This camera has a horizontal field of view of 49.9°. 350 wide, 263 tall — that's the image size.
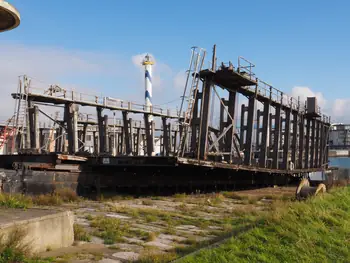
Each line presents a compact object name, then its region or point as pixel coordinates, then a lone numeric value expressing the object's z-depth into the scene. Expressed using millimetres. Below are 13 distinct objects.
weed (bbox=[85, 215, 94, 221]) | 10812
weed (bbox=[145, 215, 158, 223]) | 10866
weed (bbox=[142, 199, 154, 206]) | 15002
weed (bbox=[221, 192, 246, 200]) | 17650
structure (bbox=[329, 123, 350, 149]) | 100725
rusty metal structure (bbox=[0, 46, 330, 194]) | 17047
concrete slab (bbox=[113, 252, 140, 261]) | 6700
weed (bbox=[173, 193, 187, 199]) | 17556
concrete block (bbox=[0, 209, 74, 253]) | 6230
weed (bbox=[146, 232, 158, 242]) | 8320
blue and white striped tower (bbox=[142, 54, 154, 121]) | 55781
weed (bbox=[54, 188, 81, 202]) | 14984
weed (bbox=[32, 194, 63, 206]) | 13344
